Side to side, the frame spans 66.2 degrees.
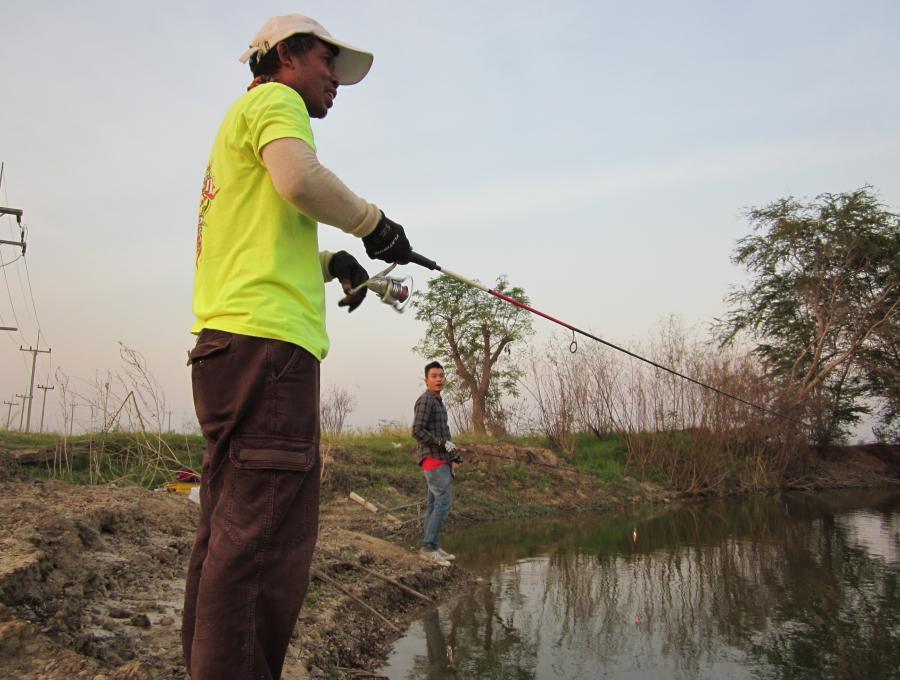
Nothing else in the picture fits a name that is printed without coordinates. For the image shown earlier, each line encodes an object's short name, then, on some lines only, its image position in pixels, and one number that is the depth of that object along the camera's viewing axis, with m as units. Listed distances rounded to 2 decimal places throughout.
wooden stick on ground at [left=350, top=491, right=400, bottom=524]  9.38
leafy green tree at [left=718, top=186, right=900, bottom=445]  19.00
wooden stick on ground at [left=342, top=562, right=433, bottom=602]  5.23
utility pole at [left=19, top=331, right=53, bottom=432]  22.59
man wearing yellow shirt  1.69
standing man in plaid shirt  6.80
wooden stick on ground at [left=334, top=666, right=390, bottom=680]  3.61
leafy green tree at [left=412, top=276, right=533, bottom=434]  22.78
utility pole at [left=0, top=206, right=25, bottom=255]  17.37
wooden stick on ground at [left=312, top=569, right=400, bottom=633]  4.58
